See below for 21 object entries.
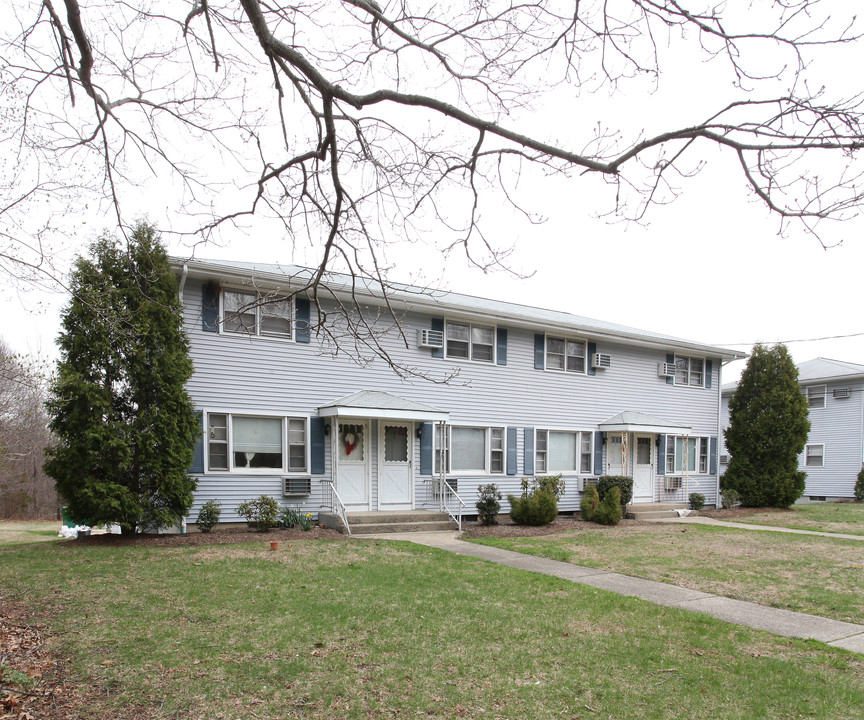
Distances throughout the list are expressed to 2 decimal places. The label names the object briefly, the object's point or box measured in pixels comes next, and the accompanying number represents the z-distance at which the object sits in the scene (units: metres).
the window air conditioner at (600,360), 17.58
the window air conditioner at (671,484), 18.92
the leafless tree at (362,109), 4.12
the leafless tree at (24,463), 12.08
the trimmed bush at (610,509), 15.23
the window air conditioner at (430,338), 14.40
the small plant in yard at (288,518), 12.23
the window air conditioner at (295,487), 12.61
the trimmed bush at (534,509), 14.34
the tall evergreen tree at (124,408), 9.95
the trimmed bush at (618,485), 16.67
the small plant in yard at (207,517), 11.55
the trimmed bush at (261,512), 11.84
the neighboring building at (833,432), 25.75
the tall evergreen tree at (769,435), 19.50
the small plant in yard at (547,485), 15.22
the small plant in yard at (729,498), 19.45
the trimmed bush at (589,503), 15.71
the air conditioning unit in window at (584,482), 17.03
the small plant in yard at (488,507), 14.20
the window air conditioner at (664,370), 19.20
